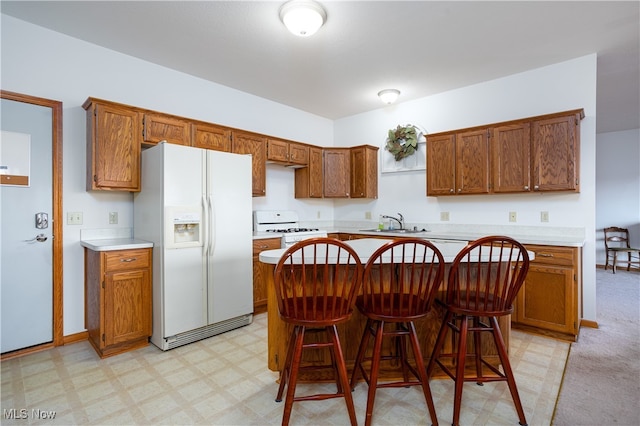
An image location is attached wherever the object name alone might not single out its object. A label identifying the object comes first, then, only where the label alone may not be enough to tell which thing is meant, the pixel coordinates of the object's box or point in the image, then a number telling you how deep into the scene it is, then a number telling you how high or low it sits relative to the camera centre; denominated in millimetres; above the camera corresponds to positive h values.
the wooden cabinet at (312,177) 4680 +492
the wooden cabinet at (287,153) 4121 +775
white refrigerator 2709 -238
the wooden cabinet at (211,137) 3342 +792
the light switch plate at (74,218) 2832 -63
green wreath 4426 +971
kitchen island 2090 -808
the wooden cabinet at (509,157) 3115 +577
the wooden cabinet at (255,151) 3717 +707
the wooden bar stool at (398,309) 1691 -535
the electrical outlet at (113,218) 3055 -68
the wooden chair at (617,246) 5570 -642
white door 2559 -224
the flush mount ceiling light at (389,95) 4090 +1477
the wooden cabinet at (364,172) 4730 +580
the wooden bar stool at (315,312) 1610 -529
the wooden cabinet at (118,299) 2547 -728
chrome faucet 4578 -131
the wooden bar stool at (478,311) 1726 -545
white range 3915 -195
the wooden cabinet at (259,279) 3574 -755
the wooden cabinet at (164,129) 2994 +784
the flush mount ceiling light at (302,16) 2355 +1449
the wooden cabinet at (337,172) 4816 +576
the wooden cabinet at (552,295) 2814 -756
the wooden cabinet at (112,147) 2721 +557
